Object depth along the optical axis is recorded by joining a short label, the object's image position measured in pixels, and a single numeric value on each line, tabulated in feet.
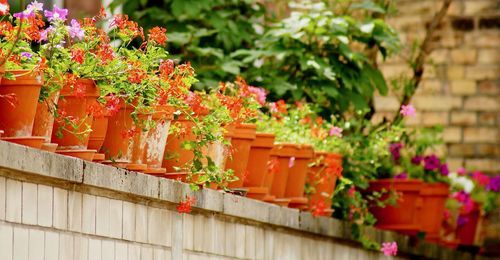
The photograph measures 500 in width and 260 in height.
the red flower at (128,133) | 26.97
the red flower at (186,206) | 27.93
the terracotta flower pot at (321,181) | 37.79
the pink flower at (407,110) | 41.50
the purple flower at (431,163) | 47.28
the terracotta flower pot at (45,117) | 24.39
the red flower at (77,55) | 25.22
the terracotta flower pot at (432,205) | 46.78
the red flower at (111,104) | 25.97
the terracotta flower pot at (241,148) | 32.63
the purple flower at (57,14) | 25.39
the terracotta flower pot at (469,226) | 54.23
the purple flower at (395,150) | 45.94
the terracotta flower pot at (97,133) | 26.26
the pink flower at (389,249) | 39.46
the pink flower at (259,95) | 34.06
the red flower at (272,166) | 34.72
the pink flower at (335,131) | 38.78
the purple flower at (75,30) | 25.72
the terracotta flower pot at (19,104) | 23.62
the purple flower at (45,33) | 25.06
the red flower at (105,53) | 25.99
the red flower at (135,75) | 26.62
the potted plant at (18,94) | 23.57
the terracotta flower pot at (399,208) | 43.76
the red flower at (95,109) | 25.46
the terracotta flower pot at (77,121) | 25.37
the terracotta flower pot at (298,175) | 36.41
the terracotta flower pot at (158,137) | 27.99
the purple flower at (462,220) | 53.98
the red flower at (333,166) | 37.43
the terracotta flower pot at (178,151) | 29.17
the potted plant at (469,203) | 52.81
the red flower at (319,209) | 36.74
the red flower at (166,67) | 27.77
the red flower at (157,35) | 27.19
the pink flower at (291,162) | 36.13
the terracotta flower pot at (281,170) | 35.79
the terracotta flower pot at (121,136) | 27.12
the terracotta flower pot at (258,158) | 34.03
